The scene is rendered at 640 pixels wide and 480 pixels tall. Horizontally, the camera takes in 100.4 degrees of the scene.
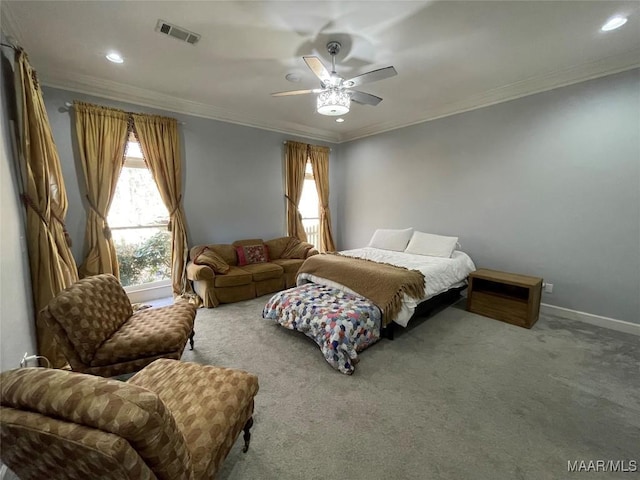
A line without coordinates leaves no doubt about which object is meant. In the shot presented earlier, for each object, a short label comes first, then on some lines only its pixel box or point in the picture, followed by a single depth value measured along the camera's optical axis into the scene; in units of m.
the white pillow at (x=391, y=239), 4.39
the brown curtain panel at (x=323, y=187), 5.54
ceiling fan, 2.31
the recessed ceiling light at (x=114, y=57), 2.69
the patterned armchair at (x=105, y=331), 1.72
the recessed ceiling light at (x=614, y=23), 2.23
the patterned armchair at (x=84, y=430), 0.72
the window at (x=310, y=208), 5.65
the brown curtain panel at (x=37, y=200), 2.15
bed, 2.36
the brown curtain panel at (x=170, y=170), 3.68
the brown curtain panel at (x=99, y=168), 3.26
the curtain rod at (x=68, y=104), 3.17
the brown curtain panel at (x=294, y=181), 5.16
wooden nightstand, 3.04
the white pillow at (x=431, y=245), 3.83
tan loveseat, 3.69
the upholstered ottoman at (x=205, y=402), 1.12
